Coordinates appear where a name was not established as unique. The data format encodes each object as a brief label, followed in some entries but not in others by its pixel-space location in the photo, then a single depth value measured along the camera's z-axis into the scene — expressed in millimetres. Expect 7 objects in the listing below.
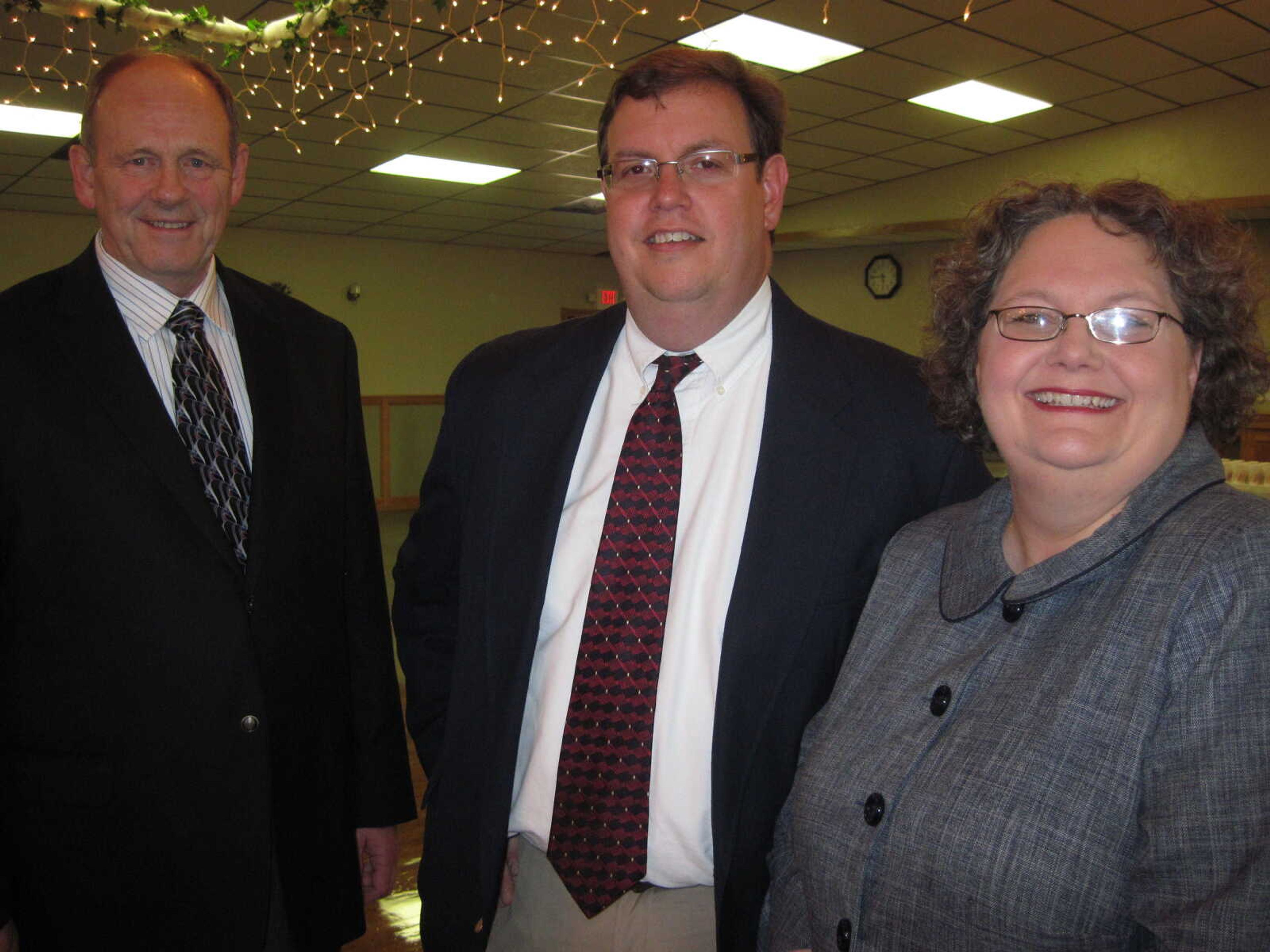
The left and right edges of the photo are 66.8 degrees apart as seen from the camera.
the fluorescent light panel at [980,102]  7090
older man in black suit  1509
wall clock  11680
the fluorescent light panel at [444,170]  8695
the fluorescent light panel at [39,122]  6727
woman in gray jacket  972
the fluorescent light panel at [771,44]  5574
